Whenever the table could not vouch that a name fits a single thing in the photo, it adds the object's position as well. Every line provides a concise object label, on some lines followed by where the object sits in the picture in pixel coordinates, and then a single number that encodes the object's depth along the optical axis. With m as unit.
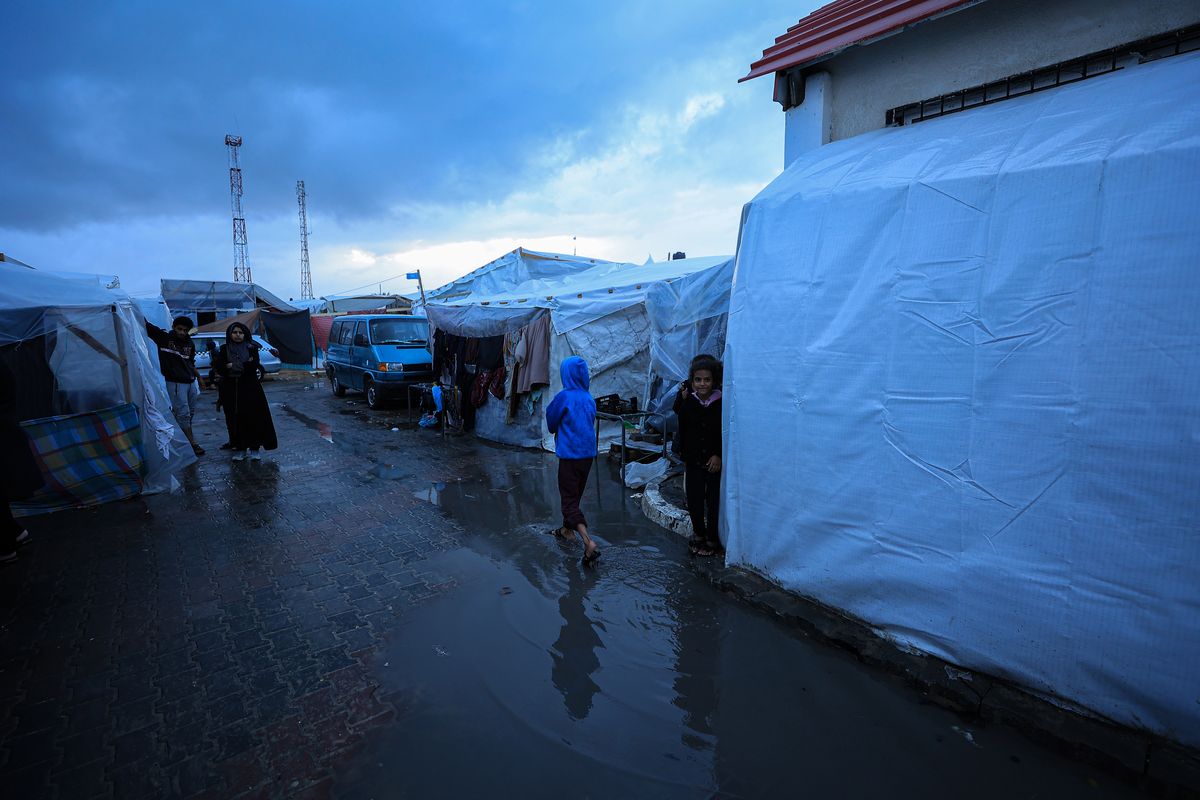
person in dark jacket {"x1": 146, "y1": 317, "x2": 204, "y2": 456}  8.06
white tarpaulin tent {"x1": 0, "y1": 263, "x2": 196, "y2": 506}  6.07
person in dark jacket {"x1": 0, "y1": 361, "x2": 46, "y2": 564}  4.89
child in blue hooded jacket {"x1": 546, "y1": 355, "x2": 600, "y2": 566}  4.99
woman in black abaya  8.04
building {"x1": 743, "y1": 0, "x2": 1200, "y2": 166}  3.29
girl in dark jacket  4.61
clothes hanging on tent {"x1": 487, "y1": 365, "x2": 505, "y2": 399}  9.59
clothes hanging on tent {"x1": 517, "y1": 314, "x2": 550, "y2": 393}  8.71
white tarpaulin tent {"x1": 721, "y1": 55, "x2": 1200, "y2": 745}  2.45
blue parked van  12.68
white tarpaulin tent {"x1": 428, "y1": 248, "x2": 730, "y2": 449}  8.65
